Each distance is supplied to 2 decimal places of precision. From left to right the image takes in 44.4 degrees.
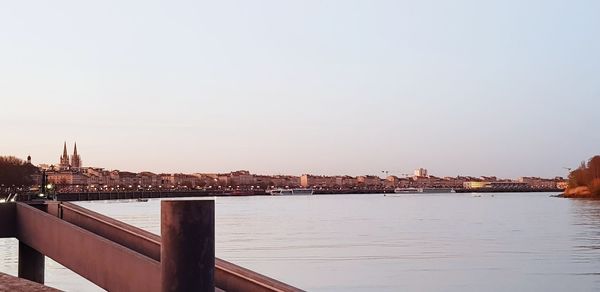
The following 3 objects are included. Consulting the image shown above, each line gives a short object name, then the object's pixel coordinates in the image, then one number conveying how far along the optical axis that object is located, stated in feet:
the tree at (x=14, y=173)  454.40
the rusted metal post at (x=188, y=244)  12.66
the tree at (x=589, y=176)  517.68
